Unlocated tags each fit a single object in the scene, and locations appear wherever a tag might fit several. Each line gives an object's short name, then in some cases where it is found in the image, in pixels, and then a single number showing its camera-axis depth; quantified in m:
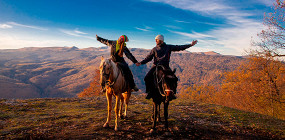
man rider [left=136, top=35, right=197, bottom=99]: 7.28
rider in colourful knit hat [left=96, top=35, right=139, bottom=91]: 7.73
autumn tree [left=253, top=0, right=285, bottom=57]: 12.43
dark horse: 6.45
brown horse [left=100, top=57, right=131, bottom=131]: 5.95
